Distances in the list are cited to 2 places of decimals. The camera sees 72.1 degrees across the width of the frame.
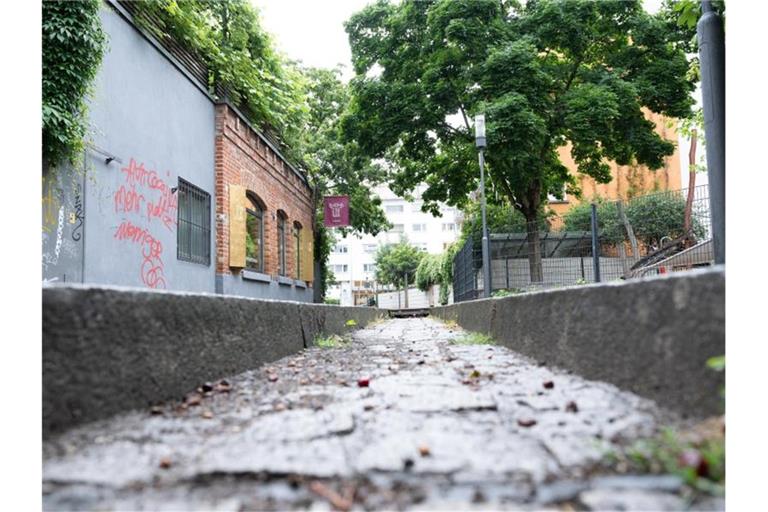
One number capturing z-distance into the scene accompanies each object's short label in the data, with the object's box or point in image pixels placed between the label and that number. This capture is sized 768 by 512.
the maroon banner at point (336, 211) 16.55
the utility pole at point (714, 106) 2.83
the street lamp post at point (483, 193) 9.54
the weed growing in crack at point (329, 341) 5.44
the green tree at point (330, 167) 18.53
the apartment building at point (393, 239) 64.19
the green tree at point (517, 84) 13.15
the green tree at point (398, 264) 49.72
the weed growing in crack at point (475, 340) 5.14
